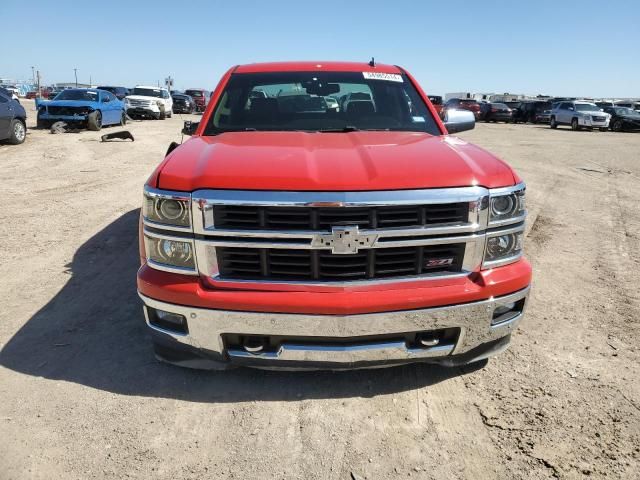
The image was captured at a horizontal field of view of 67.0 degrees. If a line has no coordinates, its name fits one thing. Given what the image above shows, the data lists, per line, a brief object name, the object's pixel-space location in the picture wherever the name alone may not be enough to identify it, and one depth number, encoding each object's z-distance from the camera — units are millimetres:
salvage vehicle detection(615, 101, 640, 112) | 36169
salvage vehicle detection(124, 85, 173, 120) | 25609
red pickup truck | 2354
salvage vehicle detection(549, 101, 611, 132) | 27062
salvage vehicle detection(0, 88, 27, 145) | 12758
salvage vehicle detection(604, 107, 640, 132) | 27312
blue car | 17344
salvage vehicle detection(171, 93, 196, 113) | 32741
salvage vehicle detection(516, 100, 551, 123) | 34031
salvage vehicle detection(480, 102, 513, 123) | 35000
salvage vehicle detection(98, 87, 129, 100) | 31925
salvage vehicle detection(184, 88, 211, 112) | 37281
